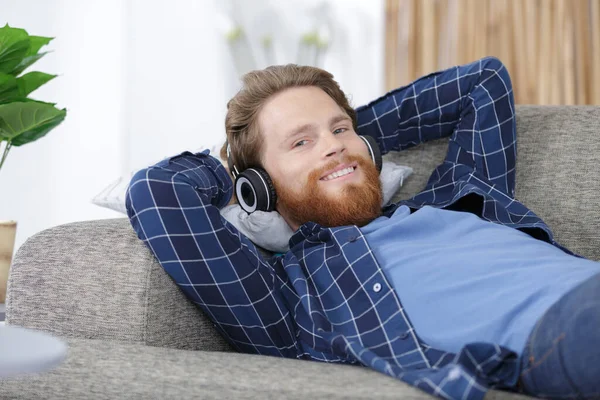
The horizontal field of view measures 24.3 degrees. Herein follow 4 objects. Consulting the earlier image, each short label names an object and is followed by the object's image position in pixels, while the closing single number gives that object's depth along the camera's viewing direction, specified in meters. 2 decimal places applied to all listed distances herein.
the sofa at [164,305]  1.65
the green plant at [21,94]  2.17
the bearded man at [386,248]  1.70
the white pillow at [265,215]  2.05
